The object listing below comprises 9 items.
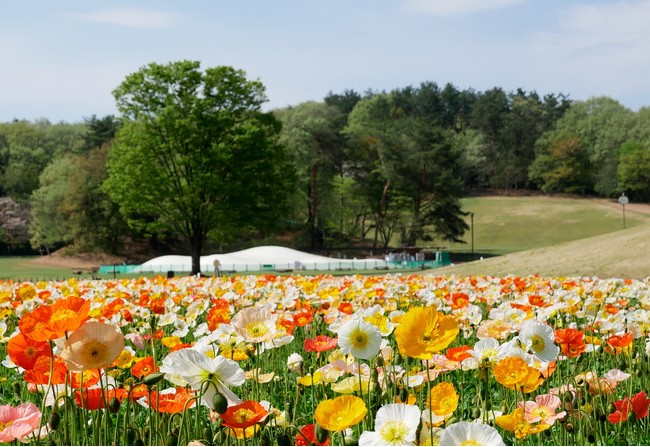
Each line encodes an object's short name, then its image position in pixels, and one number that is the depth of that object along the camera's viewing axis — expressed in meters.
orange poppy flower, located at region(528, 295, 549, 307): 5.32
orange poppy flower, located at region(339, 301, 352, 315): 4.78
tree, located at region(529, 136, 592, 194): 88.69
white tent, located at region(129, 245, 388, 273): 39.69
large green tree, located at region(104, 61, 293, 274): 32.06
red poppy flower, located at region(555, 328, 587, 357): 3.19
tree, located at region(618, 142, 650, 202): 82.38
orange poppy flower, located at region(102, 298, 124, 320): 4.67
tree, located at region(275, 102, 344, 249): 57.32
